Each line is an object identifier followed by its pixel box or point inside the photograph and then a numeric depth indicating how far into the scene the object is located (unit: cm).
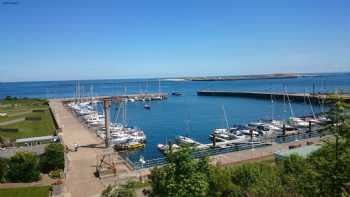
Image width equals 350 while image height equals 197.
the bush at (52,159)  2958
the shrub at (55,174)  2806
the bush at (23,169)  2698
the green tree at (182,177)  1179
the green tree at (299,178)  1091
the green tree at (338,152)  948
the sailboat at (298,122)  5473
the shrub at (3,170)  2667
